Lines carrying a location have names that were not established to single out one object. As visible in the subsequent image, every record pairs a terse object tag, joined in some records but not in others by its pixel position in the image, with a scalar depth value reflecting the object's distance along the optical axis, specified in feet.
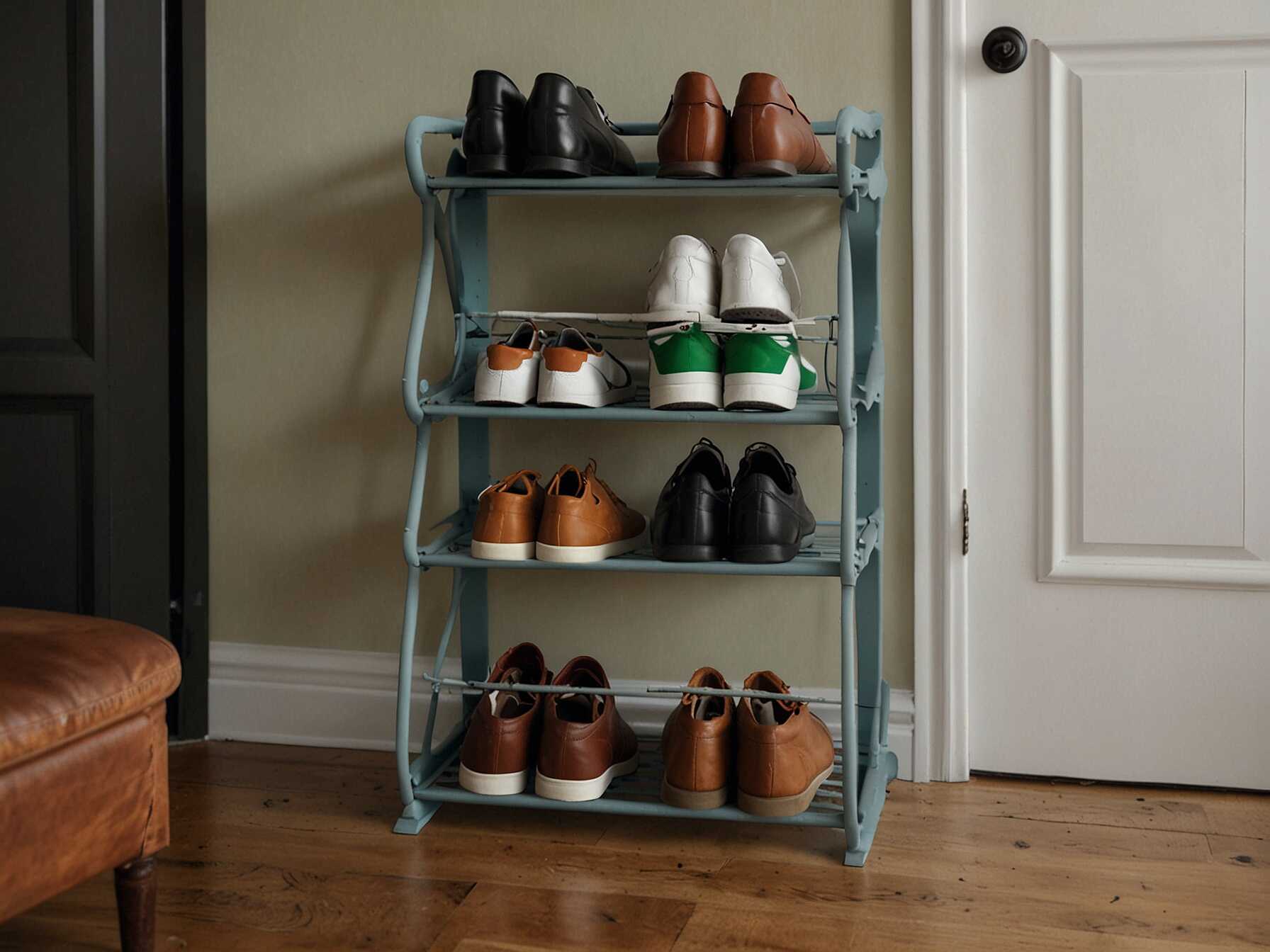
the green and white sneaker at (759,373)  5.62
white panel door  6.41
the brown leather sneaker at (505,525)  5.92
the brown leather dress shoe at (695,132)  5.59
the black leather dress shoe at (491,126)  5.74
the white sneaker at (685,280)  5.83
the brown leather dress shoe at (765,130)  5.58
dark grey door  6.94
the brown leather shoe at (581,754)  5.84
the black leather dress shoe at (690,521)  5.78
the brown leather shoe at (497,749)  5.94
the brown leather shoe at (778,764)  5.70
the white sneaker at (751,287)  5.70
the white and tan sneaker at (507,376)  5.86
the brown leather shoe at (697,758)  5.76
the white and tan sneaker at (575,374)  5.82
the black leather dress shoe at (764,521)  5.71
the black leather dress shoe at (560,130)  5.67
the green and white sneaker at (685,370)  5.69
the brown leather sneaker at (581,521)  5.86
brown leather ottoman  4.12
